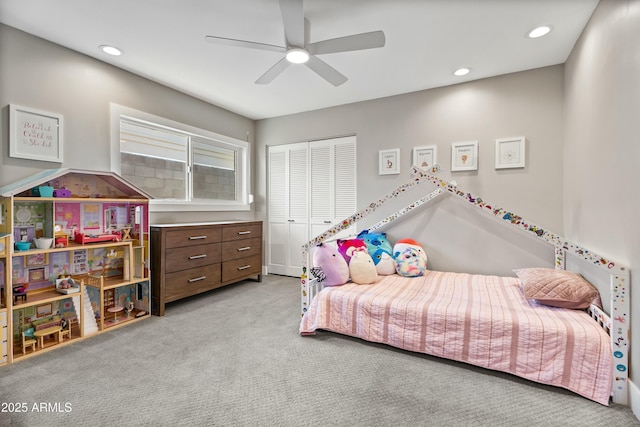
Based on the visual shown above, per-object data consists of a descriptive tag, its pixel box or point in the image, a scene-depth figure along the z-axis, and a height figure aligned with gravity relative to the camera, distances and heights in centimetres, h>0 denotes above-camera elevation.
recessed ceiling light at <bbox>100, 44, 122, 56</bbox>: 256 +142
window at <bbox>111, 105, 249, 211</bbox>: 316 +61
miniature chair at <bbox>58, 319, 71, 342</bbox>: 234 -96
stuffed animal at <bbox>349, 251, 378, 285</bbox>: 271 -55
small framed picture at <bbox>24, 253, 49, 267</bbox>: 237 -39
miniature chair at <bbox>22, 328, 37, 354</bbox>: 216 -97
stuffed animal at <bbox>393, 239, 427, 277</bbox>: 305 -51
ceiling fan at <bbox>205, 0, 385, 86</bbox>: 180 +117
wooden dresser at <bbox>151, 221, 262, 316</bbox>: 297 -53
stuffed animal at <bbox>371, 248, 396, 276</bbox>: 311 -55
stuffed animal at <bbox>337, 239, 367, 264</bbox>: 295 -37
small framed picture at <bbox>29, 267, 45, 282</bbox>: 239 -51
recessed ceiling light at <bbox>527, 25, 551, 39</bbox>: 230 +142
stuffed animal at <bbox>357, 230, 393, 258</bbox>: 329 -36
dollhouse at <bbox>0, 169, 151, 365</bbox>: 216 -41
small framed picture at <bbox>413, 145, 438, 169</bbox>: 348 +65
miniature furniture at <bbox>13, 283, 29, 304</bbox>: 220 -61
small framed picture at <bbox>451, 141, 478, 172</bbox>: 328 +61
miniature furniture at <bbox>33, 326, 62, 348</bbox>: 221 -91
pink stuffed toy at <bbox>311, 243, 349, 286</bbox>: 265 -50
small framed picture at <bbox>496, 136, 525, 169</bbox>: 308 +61
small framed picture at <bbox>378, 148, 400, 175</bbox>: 370 +62
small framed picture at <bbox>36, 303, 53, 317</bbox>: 243 -82
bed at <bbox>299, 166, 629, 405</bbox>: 166 -75
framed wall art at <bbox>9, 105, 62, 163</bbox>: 228 +62
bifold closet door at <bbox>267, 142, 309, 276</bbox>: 444 +7
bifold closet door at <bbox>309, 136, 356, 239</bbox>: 409 +41
